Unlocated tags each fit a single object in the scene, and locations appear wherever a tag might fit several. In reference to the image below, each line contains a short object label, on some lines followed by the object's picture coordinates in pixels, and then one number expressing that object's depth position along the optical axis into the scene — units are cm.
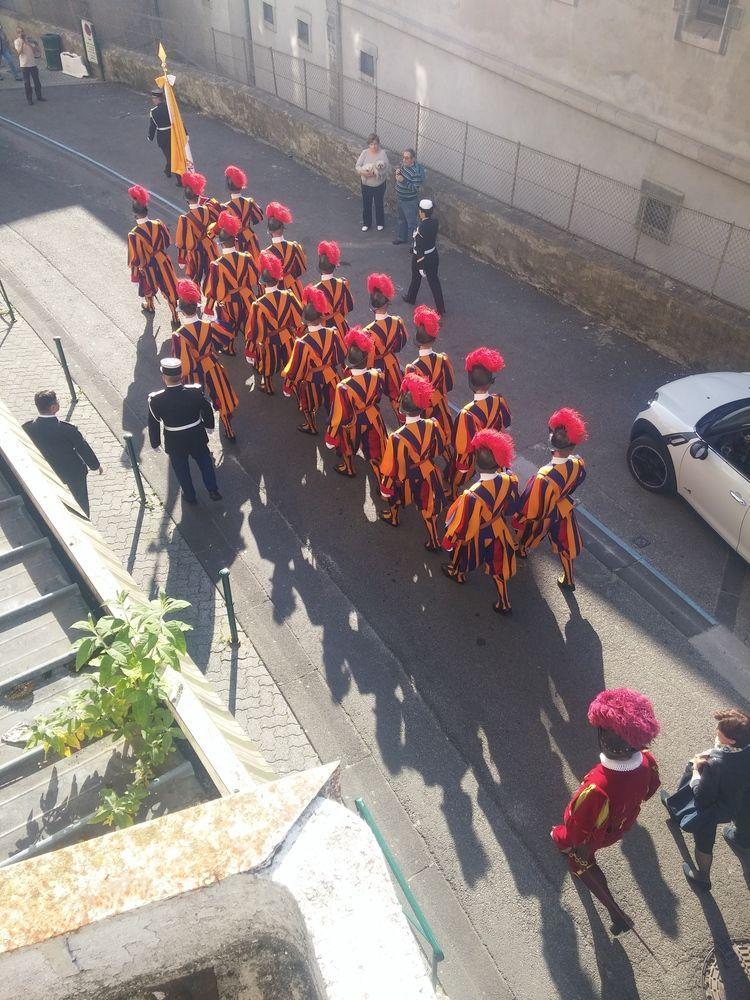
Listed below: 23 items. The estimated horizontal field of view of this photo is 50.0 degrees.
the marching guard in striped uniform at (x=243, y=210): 1149
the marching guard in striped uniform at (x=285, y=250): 1033
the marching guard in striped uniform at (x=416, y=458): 733
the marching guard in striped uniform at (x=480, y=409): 760
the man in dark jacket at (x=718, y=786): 511
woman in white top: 1342
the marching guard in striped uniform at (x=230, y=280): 1027
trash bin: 2144
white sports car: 760
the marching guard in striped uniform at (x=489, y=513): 669
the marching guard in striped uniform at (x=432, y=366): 824
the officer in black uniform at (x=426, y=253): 1123
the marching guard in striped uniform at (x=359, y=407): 806
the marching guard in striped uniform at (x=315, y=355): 877
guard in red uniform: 461
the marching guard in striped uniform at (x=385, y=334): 876
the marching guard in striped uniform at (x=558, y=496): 681
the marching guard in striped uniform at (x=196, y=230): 1129
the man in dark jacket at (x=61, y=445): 745
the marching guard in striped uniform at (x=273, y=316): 956
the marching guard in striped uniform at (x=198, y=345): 882
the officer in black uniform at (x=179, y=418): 804
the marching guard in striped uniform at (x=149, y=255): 1099
